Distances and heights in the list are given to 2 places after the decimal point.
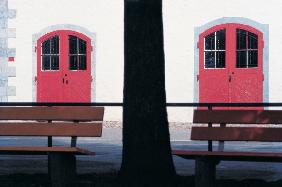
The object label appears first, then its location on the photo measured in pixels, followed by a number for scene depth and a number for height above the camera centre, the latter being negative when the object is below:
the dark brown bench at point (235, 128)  8.62 -0.52
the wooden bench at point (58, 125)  8.52 -0.52
